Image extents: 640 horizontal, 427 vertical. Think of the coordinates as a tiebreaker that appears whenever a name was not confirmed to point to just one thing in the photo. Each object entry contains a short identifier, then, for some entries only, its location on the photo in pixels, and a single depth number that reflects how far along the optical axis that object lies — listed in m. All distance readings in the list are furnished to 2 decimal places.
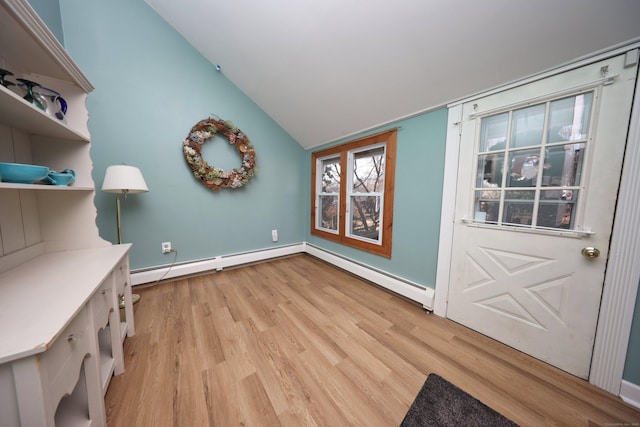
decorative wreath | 2.43
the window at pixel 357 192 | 2.32
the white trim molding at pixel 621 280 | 1.08
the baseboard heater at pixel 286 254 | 2.02
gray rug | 1.01
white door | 1.18
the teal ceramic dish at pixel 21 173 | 0.86
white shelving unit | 0.57
